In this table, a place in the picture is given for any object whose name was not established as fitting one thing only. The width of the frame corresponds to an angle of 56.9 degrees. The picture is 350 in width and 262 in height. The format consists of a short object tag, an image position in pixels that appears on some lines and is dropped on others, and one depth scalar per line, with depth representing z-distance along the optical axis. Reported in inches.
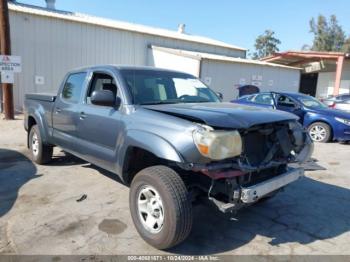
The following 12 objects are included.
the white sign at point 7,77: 466.6
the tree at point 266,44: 2738.7
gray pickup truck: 121.0
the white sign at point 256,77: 770.9
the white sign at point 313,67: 880.9
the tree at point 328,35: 2645.2
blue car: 366.3
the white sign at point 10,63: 463.8
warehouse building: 581.3
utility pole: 454.0
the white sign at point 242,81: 741.9
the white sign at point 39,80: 593.0
